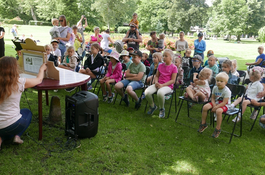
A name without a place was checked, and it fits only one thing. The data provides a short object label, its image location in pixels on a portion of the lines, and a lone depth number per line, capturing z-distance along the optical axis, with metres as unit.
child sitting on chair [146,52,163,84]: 5.54
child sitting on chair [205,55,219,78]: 5.49
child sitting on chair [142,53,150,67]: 6.87
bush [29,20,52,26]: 47.37
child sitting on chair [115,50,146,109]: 5.09
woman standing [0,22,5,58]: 7.63
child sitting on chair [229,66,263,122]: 4.39
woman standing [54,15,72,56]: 7.10
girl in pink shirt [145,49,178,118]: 4.68
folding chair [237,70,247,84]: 6.29
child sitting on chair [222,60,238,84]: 4.94
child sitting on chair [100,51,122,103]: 5.34
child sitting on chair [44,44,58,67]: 5.91
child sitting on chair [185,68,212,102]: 4.34
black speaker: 3.32
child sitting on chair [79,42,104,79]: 5.67
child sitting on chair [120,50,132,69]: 5.79
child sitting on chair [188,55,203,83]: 5.83
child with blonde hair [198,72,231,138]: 3.87
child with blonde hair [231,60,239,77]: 5.65
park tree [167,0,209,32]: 45.09
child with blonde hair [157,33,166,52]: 7.99
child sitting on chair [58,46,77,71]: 5.84
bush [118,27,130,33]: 42.50
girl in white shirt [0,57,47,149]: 2.73
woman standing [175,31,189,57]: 8.90
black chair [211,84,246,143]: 4.42
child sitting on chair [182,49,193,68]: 7.37
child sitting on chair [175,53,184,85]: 5.68
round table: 3.11
